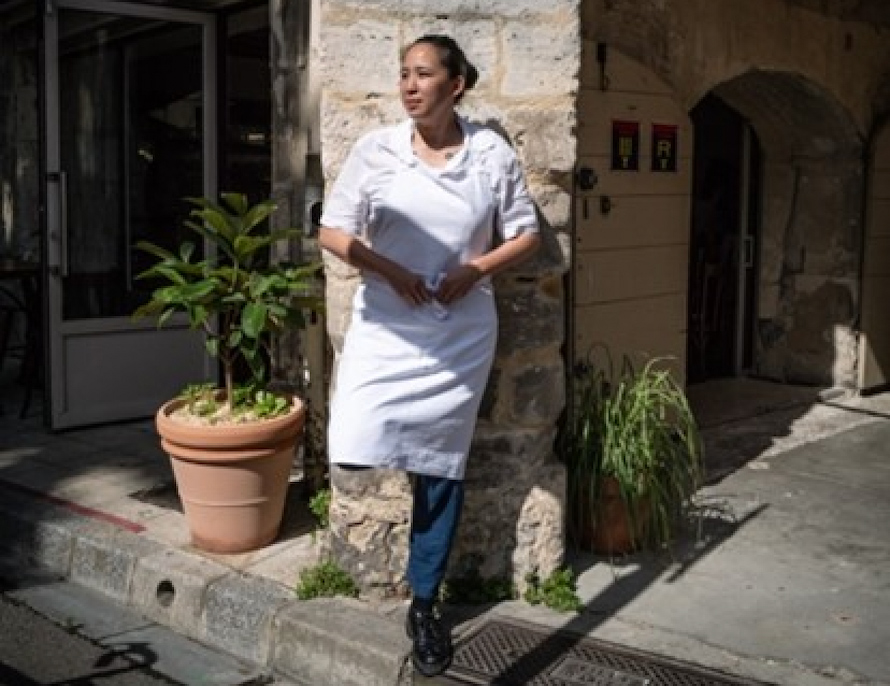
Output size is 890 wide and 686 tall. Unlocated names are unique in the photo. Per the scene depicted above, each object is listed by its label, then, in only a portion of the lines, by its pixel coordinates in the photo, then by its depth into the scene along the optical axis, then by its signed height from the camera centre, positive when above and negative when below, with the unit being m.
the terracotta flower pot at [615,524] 4.24 -1.12
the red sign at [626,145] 5.53 +0.39
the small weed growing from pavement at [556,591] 3.88 -1.27
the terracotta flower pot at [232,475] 4.24 -0.97
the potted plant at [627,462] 4.23 -0.89
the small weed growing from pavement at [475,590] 3.93 -1.27
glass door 6.41 +0.21
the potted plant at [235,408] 4.27 -0.74
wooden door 5.37 +0.05
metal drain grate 3.37 -1.33
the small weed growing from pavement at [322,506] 4.47 -1.12
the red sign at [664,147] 5.76 +0.40
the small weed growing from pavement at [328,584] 3.91 -1.25
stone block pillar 3.78 -0.20
